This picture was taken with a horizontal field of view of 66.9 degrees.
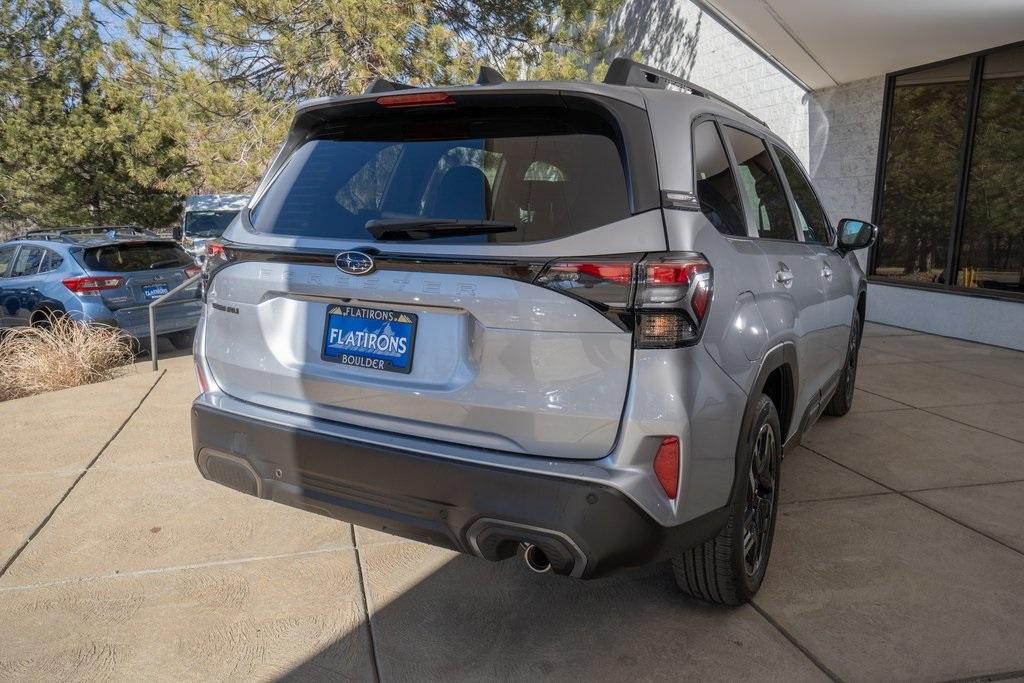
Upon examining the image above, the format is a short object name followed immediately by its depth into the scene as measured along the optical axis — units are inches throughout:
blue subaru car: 327.9
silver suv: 85.2
